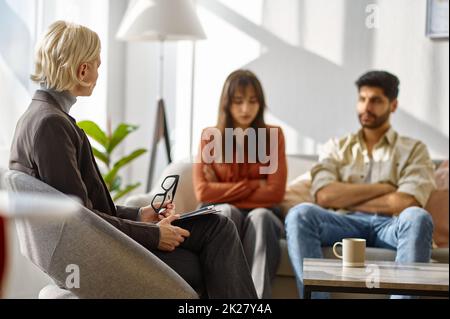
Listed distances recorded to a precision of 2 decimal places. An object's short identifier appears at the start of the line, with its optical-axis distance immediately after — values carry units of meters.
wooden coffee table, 4.39
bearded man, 5.14
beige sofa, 4.55
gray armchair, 3.96
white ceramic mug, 4.59
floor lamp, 6.18
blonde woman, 3.99
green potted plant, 6.06
